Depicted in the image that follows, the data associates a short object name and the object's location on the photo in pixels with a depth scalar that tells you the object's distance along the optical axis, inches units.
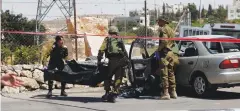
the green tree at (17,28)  544.6
